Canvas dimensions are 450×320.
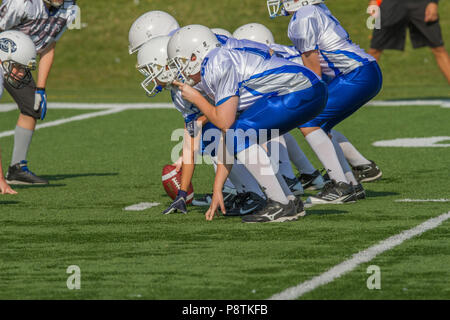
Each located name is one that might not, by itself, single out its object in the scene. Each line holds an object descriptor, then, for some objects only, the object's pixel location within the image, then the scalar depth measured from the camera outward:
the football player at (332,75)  15.99
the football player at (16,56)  16.30
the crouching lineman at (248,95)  13.66
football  16.19
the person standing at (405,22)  27.23
